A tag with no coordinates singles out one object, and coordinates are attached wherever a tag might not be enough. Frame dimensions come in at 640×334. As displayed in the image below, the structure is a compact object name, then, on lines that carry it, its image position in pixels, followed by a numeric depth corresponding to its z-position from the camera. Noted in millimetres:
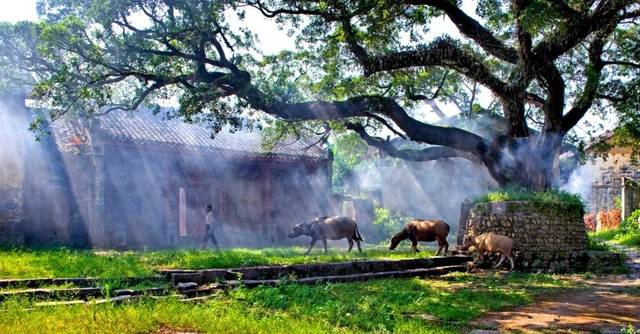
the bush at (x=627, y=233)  23844
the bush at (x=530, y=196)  17141
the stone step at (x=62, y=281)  9312
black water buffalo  18422
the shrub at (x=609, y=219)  30594
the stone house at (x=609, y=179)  35250
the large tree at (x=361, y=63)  13781
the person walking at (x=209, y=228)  19391
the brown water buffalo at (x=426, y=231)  18531
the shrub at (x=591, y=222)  33469
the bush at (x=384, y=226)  29219
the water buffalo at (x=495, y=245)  15984
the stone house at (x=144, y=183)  19688
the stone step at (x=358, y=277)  10742
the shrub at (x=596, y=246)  18373
